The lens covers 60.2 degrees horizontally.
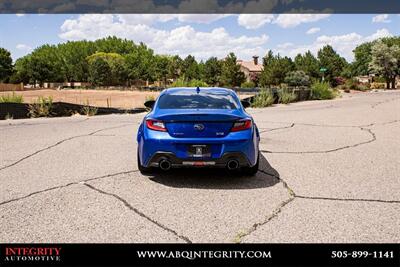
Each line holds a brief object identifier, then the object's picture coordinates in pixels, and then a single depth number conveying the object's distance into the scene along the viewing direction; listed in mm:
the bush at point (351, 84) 56050
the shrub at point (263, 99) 19500
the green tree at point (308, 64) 64688
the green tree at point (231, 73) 68188
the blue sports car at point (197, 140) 4621
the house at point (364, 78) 99375
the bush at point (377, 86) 72700
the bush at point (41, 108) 13992
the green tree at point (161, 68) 106000
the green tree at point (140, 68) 106188
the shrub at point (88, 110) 15121
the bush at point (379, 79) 80812
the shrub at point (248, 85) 65250
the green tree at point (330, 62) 62816
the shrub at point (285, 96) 22125
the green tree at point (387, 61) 76938
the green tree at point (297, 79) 50719
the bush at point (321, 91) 27609
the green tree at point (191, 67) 88375
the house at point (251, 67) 107269
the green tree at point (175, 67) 103625
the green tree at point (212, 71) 77188
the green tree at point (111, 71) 98438
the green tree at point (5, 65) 94775
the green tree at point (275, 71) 61406
